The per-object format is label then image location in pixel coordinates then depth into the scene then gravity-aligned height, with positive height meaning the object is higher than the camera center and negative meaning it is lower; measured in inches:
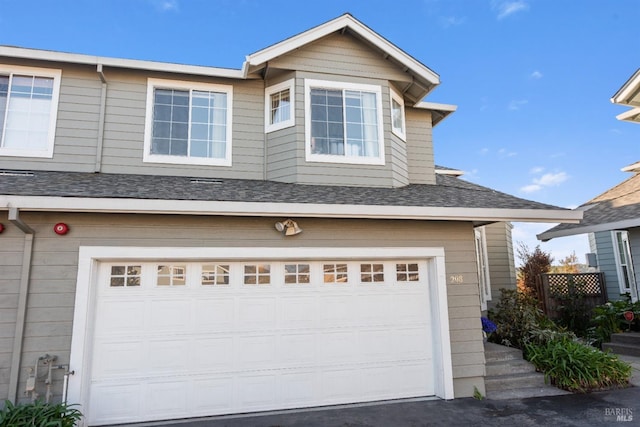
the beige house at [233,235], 188.4 +28.2
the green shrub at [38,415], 156.7 -50.1
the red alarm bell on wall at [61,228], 189.3 +30.9
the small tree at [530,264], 529.7 +24.4
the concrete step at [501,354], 255.3 -47.1
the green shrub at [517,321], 283.0 -30.0
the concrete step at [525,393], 224.7 -64.3
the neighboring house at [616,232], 337.7 +47.3
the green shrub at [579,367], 230.7 -52.3
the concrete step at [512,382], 234.7 -59.8
